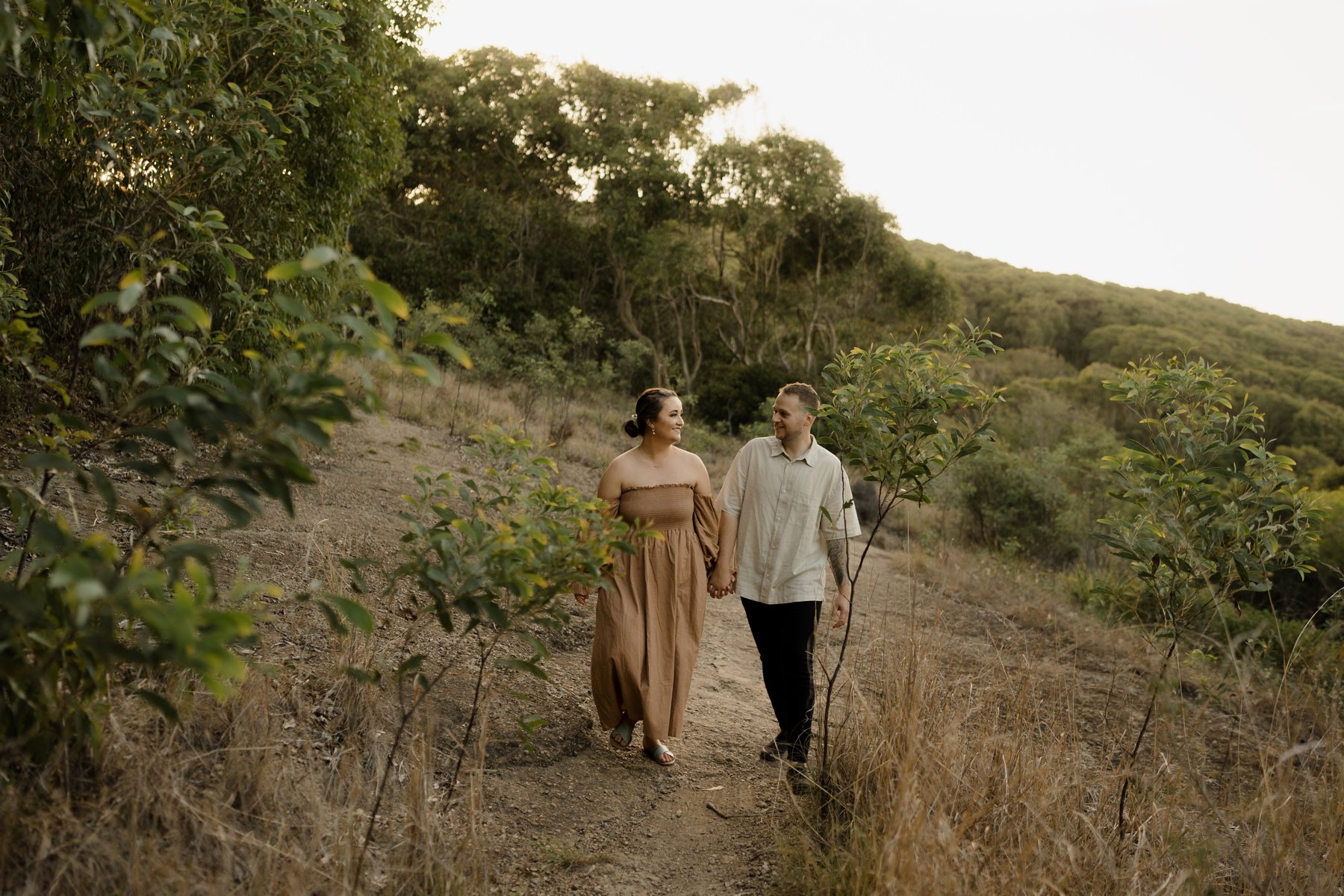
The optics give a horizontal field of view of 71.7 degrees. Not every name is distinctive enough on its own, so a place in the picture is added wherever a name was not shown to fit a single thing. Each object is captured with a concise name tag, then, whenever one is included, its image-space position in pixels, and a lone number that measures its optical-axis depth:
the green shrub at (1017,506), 14.27
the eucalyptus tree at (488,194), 24.56
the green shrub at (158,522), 1.60
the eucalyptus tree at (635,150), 23.92
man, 4.20
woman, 4.32
